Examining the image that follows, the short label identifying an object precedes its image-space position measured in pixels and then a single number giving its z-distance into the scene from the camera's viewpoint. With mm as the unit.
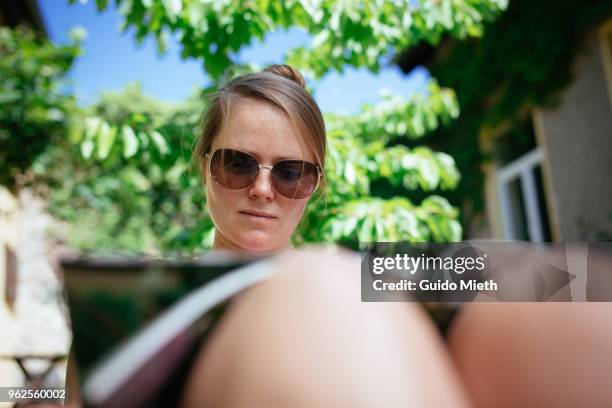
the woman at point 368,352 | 414
